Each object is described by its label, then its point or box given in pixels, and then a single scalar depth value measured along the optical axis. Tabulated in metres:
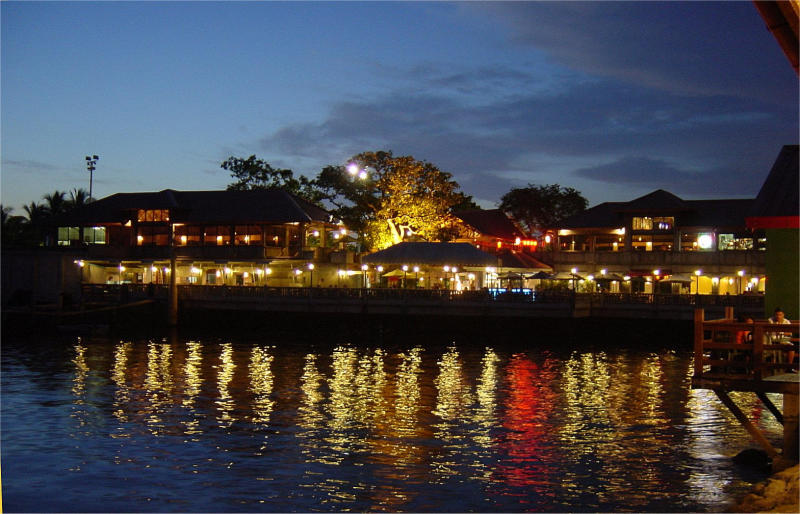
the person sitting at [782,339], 16.39
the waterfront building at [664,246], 59.91
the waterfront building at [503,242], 58.16
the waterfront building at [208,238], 66.81
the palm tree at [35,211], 86.82
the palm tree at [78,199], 89.74
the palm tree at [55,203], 87.88
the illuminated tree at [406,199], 65.44
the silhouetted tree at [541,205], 95.69
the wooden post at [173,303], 56.31
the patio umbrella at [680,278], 55.55
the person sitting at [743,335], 16.69
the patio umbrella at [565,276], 53.14
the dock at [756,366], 15.60
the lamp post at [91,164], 86.38
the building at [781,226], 22.62
